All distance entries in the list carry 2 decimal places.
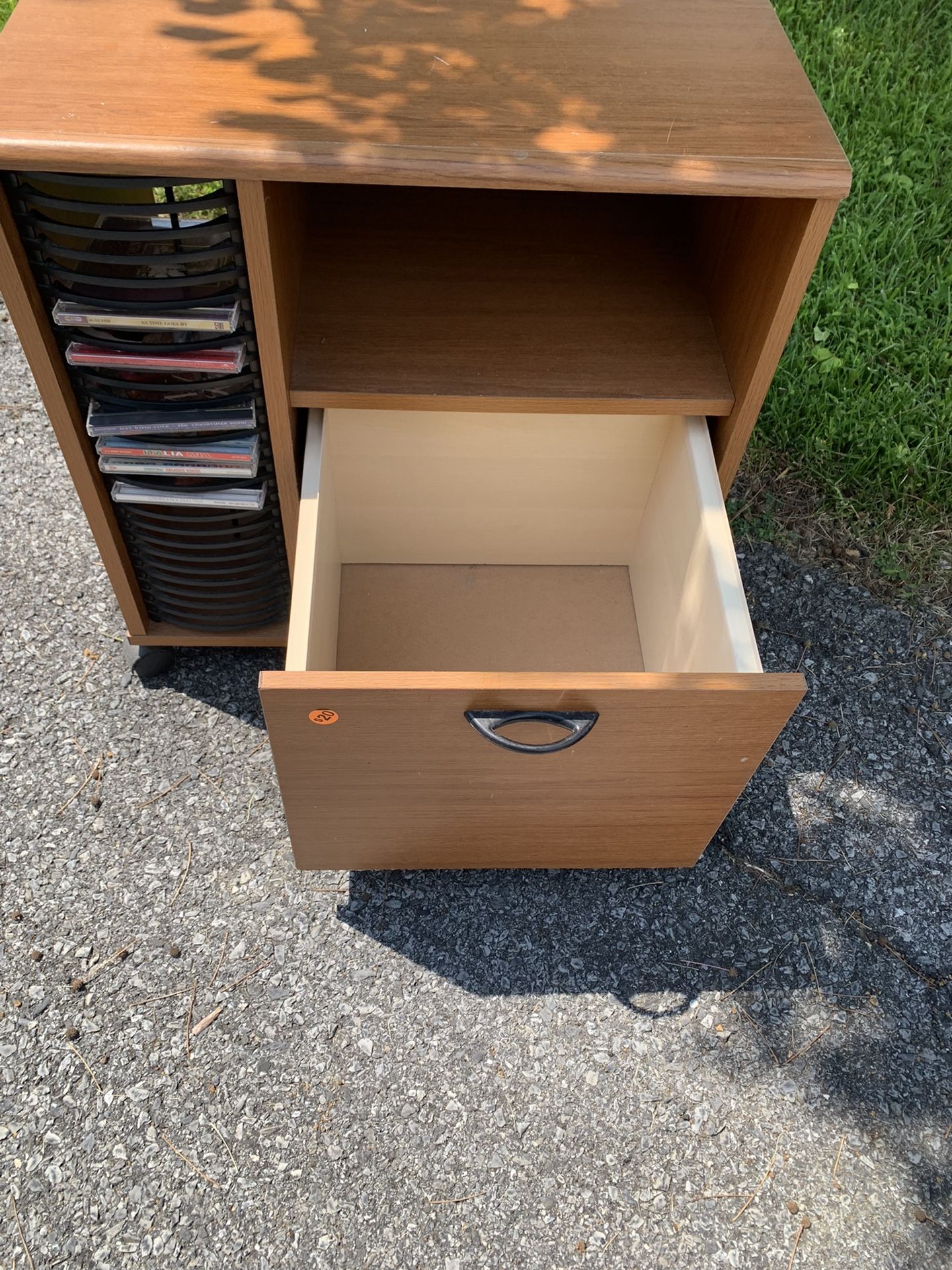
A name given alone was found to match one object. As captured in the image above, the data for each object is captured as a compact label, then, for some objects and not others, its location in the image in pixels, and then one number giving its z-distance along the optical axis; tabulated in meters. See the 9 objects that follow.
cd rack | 1.06
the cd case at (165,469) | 1.29
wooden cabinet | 1.03
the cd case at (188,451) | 1.27
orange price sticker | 1.03
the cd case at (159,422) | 1.24
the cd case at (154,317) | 1.13
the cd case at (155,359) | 1.17
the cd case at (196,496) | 1.33
